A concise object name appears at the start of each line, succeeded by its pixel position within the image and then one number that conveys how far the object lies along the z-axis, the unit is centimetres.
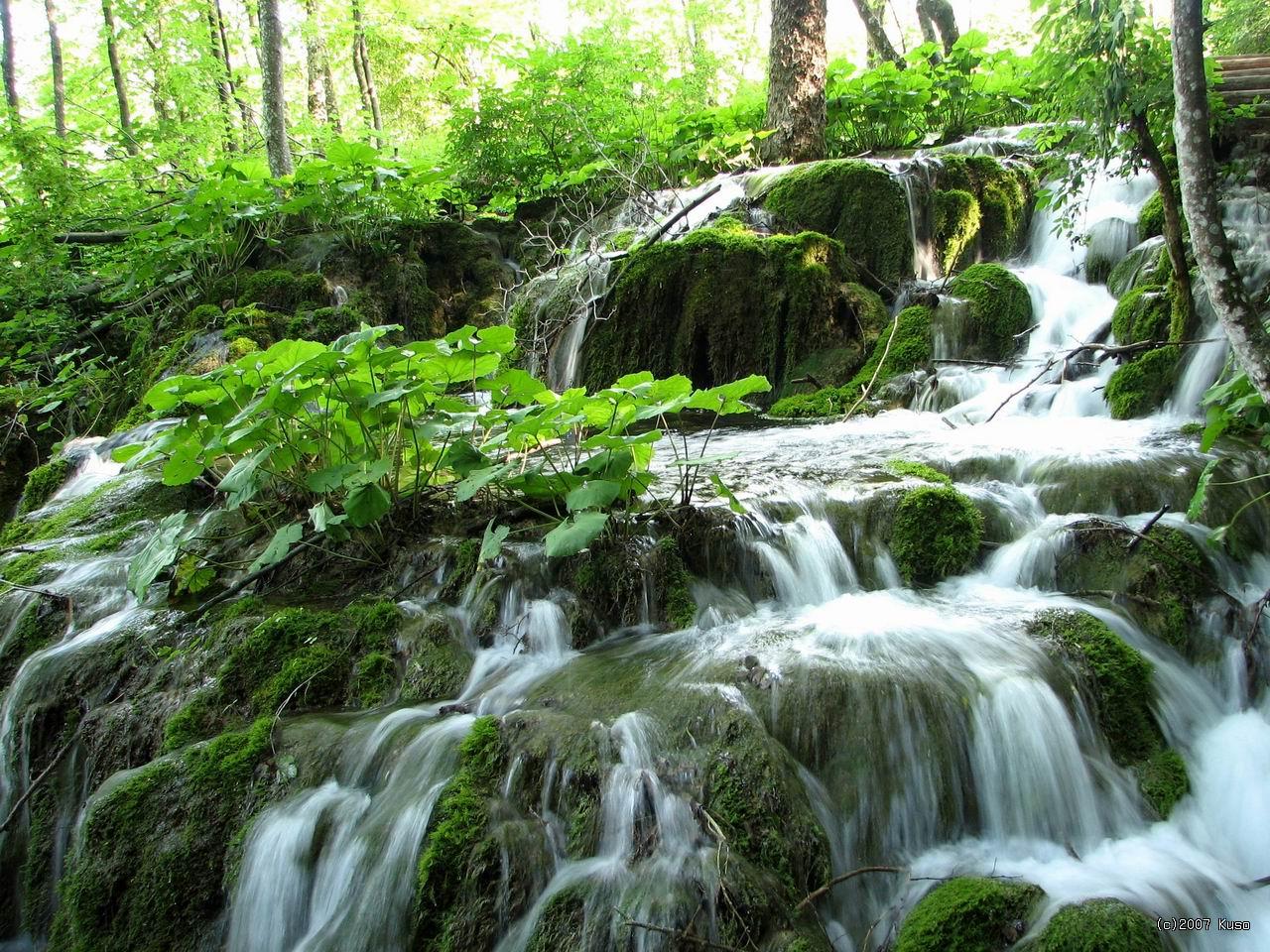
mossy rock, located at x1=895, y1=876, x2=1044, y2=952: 211
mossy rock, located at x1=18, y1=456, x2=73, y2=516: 538
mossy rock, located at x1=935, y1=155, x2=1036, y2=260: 795
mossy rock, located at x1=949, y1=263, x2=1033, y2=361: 659
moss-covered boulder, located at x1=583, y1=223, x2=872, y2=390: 706
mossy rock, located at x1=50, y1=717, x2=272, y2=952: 249
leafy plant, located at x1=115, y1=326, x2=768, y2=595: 322
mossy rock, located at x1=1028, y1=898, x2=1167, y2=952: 199
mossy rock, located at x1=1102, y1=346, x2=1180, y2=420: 506
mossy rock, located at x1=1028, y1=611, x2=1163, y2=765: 281
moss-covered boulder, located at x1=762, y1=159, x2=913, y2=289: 763
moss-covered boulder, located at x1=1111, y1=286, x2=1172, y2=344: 541
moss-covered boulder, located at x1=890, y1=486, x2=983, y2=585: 377
